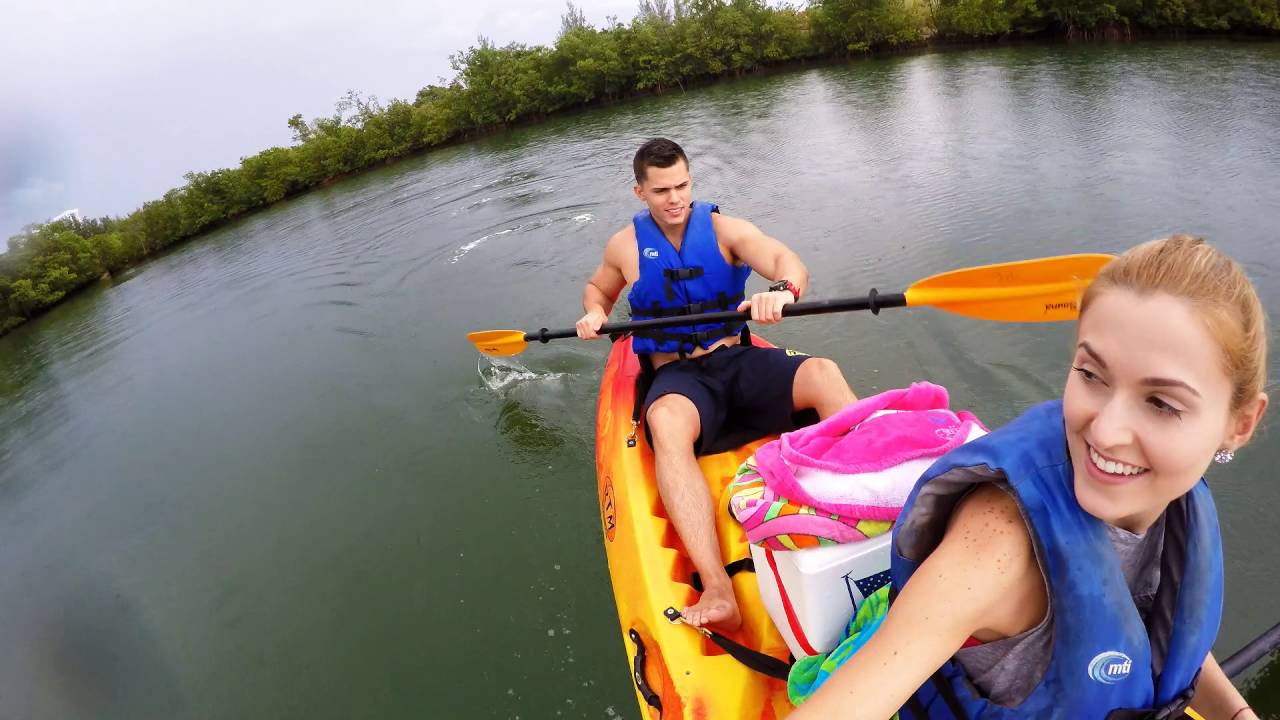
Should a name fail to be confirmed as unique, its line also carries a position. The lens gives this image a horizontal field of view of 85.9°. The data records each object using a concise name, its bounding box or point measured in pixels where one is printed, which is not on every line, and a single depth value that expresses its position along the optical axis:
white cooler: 1.47
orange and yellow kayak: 1.72
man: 2.43
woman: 0.82
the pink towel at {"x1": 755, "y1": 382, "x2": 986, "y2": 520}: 1.48
